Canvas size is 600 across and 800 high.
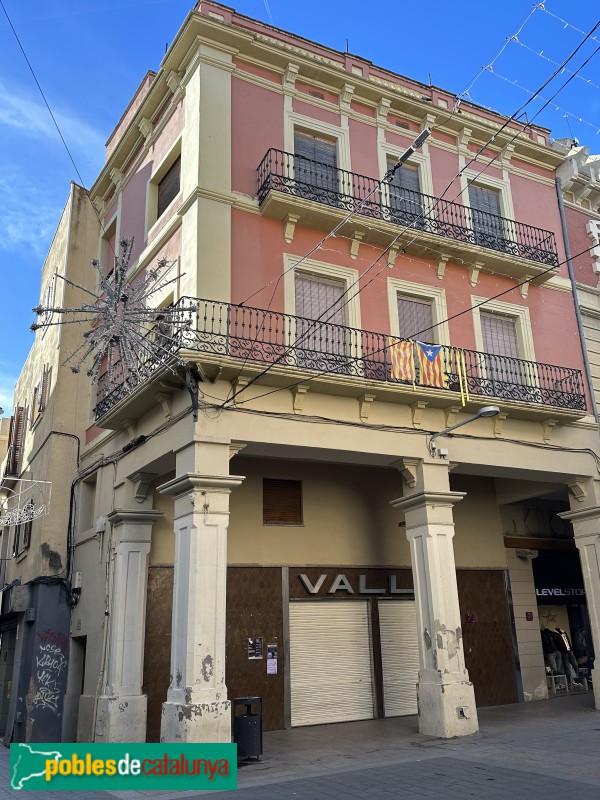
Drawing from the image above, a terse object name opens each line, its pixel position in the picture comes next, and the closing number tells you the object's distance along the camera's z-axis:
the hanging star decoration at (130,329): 10.30
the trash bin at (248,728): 10.08
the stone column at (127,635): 12.37
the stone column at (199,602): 9.98
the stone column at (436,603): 11.76
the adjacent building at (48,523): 14.72
